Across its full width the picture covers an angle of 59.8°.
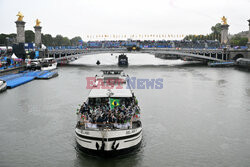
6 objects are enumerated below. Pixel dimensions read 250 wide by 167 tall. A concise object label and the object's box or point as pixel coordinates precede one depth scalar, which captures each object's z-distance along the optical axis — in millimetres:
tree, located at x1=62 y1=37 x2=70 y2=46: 129174
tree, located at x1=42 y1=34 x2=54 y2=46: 102476
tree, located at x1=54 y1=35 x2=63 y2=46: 116522
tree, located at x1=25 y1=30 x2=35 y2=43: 91399
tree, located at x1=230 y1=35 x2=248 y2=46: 94096
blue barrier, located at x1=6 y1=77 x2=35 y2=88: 32216
